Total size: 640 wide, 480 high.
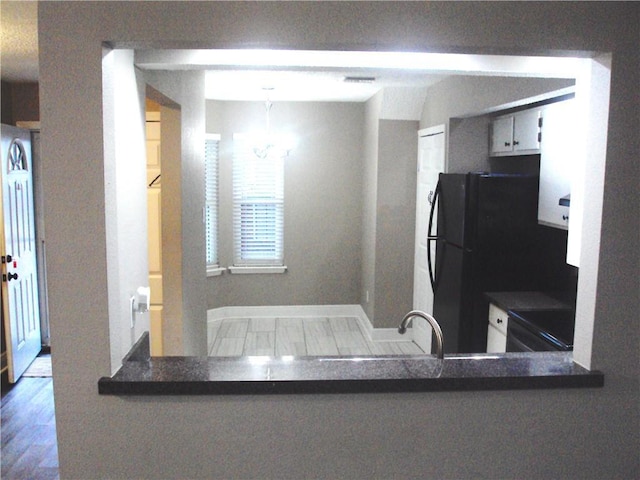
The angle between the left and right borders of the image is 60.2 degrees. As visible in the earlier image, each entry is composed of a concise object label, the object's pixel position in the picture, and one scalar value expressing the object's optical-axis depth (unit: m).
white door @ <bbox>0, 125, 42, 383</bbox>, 4.22
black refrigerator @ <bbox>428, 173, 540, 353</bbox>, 3.64
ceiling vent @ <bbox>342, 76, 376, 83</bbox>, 4.18
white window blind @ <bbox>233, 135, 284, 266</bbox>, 6.07
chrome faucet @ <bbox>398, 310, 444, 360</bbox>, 1.99
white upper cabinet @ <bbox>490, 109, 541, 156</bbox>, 3.41
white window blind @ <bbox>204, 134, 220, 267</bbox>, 5.91
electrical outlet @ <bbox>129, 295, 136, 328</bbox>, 1.98
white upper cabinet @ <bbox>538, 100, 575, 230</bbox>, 3.00
